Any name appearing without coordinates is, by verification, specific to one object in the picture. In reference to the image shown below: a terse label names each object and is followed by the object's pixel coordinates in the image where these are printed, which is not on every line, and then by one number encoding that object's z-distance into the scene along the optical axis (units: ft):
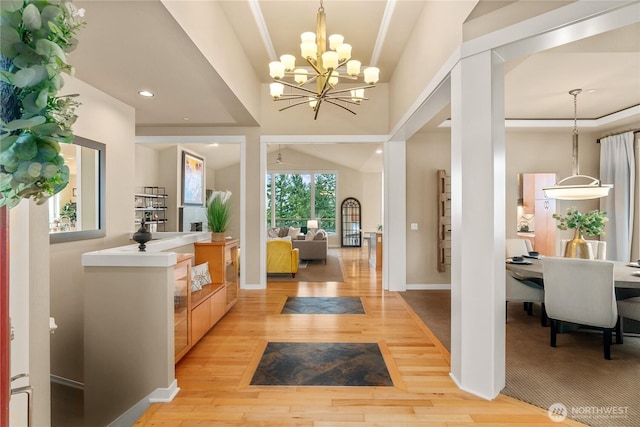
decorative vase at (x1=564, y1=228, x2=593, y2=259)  12.17
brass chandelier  9.31
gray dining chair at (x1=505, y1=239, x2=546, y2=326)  11.78
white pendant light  12.13
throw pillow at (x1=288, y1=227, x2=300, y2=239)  33.39
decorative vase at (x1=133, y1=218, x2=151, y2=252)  8.92
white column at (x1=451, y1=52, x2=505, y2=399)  7.26
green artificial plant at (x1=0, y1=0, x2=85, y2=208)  2.11
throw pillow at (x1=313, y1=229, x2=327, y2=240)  27.53
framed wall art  31.19
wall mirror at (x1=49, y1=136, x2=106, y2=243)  10.64
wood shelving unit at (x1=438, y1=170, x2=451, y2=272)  17.56
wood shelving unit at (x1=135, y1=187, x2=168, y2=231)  26.35
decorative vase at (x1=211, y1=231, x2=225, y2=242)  13.14
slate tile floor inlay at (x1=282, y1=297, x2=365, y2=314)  13.99
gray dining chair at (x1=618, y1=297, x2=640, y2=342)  9.61
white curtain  16.31
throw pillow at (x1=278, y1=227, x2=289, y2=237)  32.92
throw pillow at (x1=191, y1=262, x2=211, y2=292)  11.37
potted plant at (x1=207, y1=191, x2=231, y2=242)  13.01
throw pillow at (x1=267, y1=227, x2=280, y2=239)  31.68
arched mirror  39.99
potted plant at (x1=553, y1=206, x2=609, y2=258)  12.18
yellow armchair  20.54
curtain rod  16.05
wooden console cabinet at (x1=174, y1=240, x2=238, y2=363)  9.24
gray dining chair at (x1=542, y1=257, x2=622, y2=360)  9.05
